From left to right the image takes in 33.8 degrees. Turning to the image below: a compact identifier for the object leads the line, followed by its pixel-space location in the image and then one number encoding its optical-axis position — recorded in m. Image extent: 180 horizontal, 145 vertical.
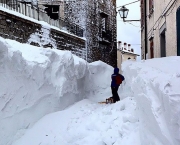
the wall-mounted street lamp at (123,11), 13.79
